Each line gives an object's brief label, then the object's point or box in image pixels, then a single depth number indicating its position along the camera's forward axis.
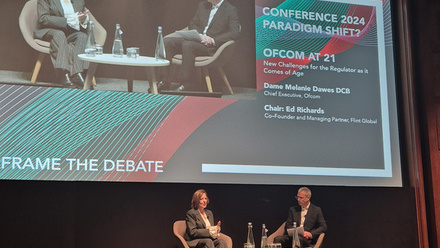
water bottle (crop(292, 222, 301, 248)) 4.30
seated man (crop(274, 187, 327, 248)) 5.02
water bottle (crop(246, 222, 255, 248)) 4.25
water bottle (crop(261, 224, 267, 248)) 4.20
